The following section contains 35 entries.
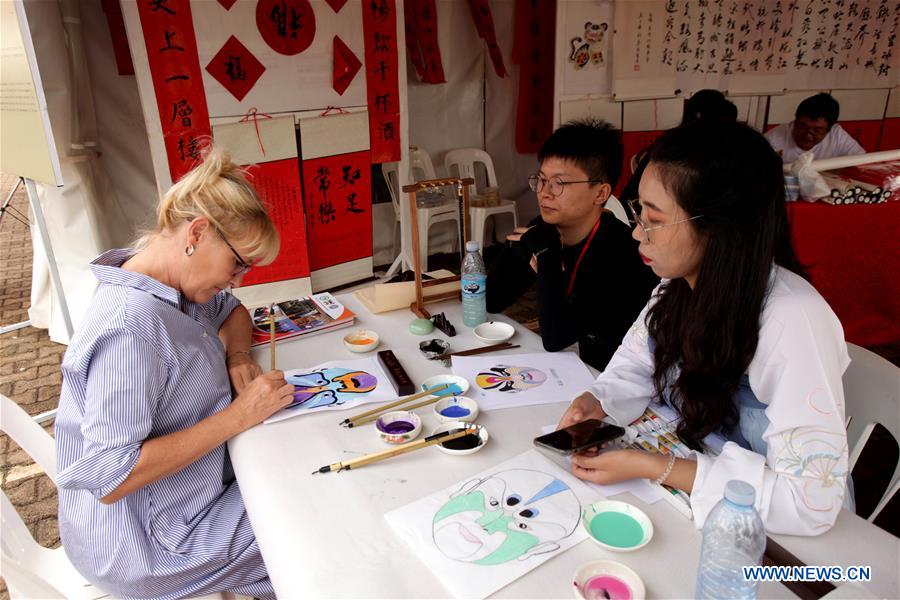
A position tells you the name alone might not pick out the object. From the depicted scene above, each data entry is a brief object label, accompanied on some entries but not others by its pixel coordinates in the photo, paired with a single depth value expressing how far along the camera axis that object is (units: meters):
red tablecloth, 3.14
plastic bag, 3.09
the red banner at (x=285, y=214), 3.47
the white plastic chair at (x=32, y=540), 1.23
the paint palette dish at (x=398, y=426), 1.26
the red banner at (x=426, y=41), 4.31
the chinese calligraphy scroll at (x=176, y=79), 2.86
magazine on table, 1.83
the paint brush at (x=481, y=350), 1.66
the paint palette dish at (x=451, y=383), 1.47
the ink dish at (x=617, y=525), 0.98
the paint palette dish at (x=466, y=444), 1.22
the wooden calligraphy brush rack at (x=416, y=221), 1.92
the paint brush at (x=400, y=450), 1.18
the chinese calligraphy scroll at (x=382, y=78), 3.55
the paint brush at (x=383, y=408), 1.34
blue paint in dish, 1.37
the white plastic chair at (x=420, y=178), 4.16
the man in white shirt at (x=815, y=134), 3.87
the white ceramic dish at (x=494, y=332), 1.78
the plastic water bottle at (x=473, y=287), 1.84
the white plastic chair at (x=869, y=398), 1.33
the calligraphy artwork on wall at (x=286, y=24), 3.17
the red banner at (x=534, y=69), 4.80
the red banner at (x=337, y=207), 3.70
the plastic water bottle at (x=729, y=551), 0.82
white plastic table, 0.92
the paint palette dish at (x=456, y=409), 1.35
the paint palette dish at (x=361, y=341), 1.71
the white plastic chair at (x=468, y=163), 5.01
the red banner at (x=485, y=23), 4.45
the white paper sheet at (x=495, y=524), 0.93
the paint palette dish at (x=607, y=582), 0.88
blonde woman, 1.16
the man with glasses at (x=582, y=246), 1.92
